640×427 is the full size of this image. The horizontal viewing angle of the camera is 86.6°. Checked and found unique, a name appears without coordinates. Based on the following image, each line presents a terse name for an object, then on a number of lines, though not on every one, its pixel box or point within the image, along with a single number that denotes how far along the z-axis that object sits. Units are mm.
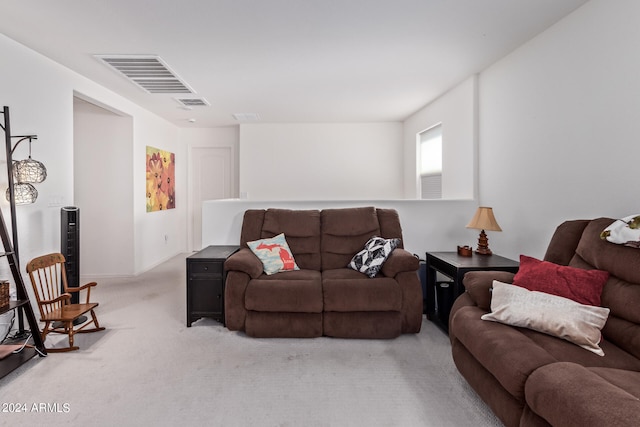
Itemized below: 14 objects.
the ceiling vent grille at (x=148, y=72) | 3199
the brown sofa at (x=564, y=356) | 1186
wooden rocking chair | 2564
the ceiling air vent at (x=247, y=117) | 5437
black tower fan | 3213
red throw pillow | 1820
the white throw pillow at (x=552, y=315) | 1654
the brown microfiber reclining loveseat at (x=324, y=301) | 2750
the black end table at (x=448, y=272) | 2707
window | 4766
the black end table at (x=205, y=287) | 3059
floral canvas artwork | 5281
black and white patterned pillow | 2932
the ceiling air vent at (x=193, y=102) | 4566
